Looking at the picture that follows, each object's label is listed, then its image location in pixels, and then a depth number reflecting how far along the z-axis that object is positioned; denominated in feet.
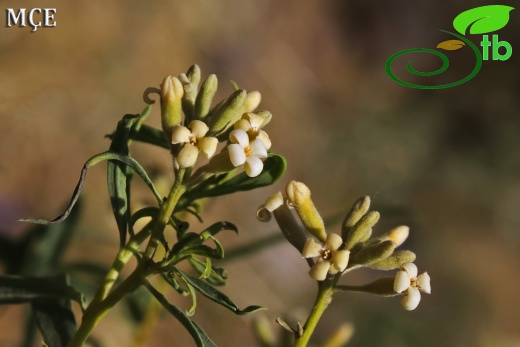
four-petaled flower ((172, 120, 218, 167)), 1.01
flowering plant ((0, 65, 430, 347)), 1.00
